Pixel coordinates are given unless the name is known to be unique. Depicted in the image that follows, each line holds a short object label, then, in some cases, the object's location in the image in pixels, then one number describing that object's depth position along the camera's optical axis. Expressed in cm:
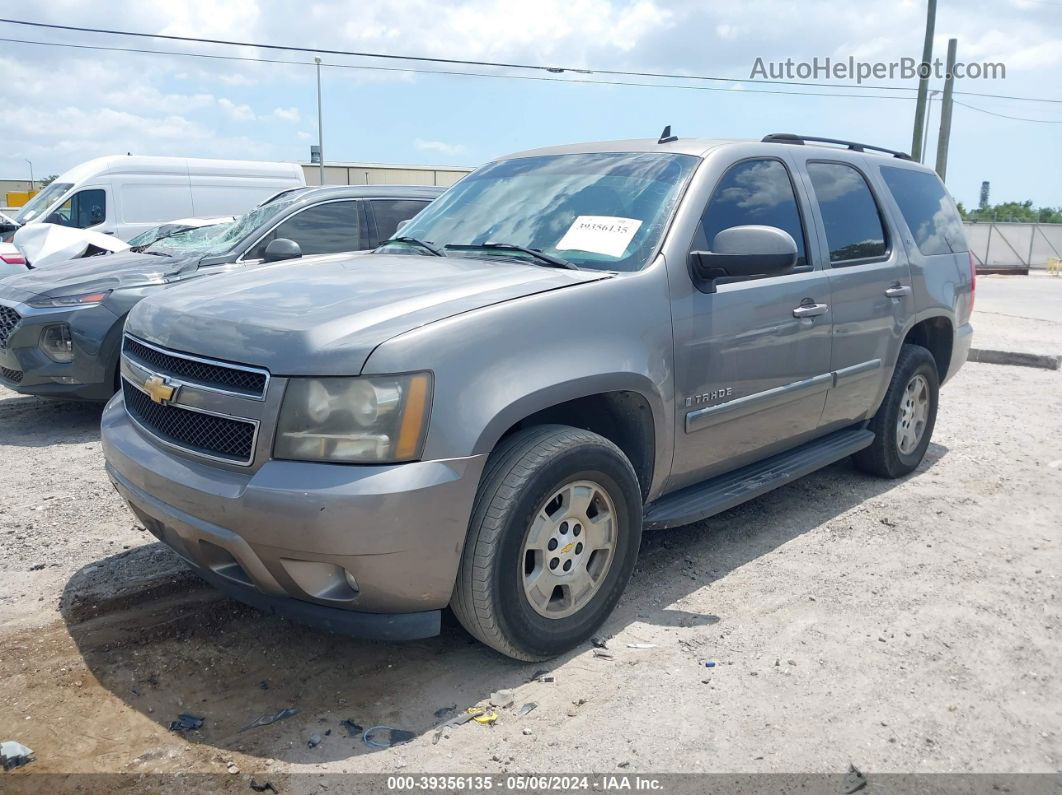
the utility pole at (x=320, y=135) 4247
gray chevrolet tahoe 271
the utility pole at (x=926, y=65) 1820
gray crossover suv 613
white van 1309
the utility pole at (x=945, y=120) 2162
